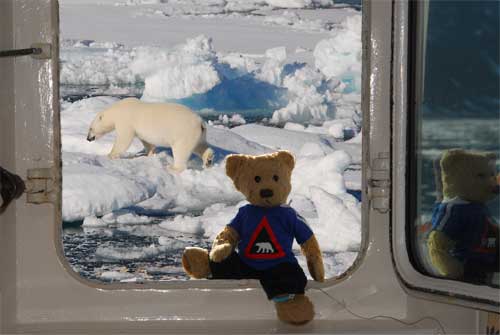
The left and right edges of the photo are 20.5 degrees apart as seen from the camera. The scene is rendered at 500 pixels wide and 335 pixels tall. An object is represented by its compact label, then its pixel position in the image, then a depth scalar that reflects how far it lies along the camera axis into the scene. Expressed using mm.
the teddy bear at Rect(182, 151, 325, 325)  2666
